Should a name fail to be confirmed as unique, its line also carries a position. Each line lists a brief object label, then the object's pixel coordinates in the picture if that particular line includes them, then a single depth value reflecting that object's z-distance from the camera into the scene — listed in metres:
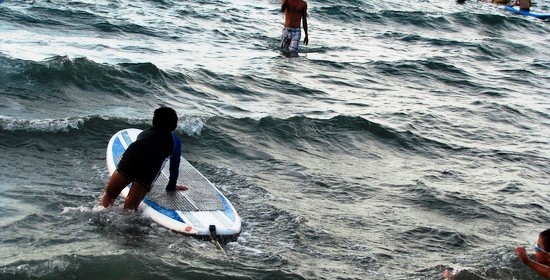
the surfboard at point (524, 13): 25.78
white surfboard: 7.53
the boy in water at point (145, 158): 7.42
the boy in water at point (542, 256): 6.02
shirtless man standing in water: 15.87
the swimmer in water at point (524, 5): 26.14
